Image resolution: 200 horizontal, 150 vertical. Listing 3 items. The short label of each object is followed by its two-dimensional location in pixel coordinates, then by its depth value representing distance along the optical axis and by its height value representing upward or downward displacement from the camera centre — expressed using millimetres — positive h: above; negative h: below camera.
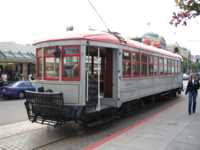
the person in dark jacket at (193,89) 10289 -746
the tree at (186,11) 4156 +1058
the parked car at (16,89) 16222 -1108
